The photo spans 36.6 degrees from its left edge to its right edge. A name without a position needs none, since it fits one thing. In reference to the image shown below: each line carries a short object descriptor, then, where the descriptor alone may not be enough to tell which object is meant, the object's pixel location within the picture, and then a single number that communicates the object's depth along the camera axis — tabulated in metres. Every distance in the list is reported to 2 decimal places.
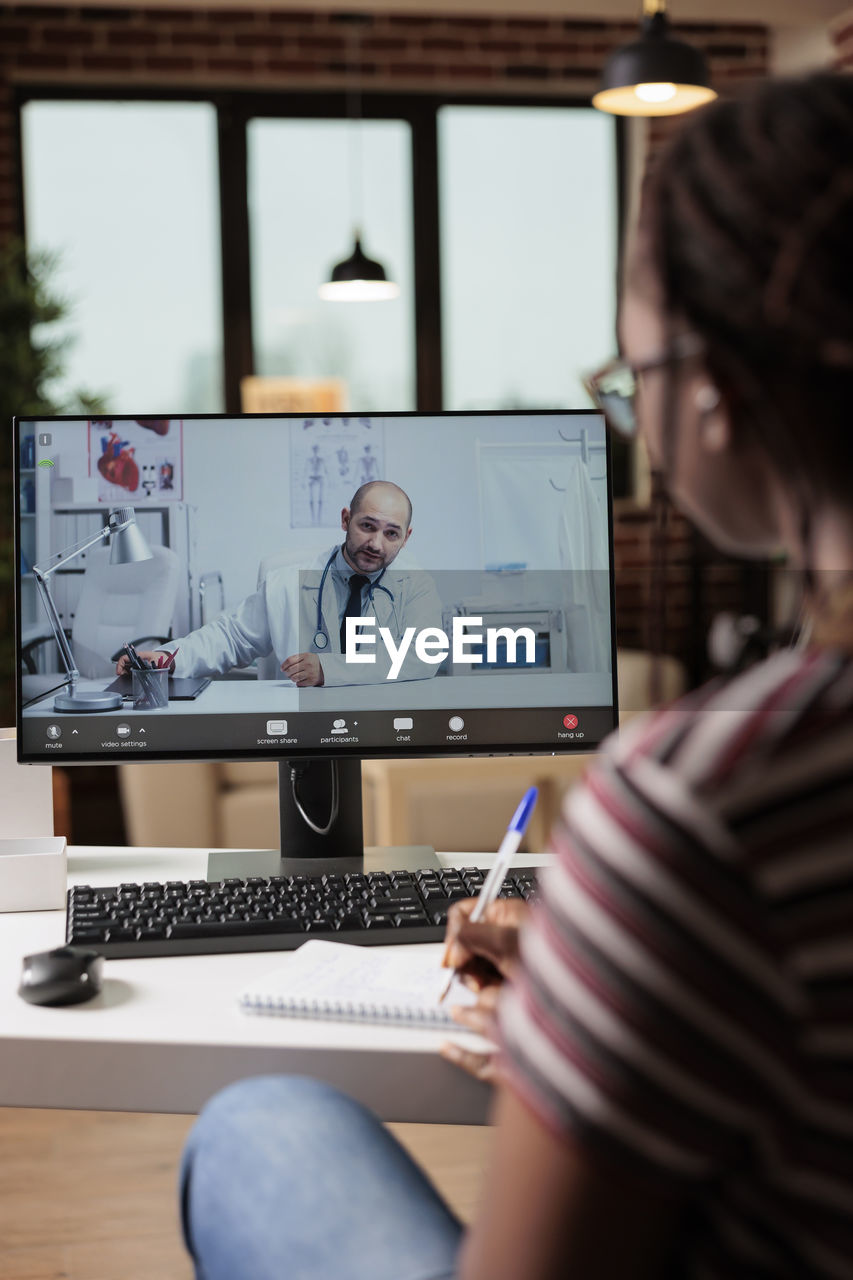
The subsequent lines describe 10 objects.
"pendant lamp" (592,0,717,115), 2.81
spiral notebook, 0.90
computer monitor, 1.31
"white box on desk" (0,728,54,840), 1.35
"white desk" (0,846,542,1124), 0.86
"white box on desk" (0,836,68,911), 1.22
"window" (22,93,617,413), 4.75
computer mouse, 0.94
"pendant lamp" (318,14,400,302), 4.17
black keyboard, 1.06
